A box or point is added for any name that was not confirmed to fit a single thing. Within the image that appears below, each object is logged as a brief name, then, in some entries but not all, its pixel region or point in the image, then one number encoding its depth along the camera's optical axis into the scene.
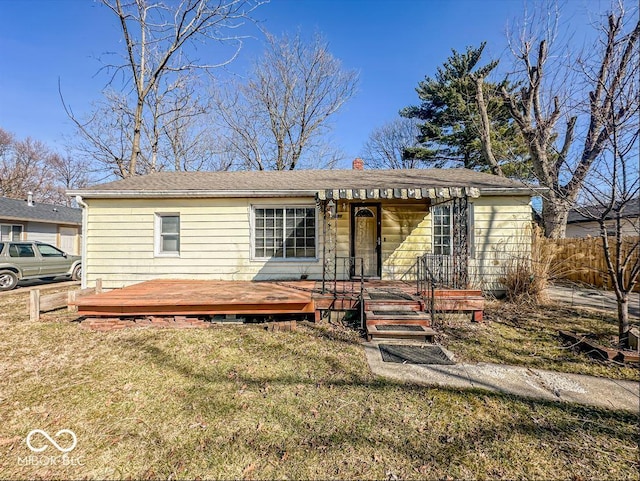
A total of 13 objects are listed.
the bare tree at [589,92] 4.11
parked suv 9.36
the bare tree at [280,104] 17.16
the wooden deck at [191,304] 5.27
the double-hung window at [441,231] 7.92
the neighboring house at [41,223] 14.51
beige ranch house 7.66
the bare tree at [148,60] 11.30
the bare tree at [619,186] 3.93
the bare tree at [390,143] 23.27
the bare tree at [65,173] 27.38
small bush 6.77
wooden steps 4.62
